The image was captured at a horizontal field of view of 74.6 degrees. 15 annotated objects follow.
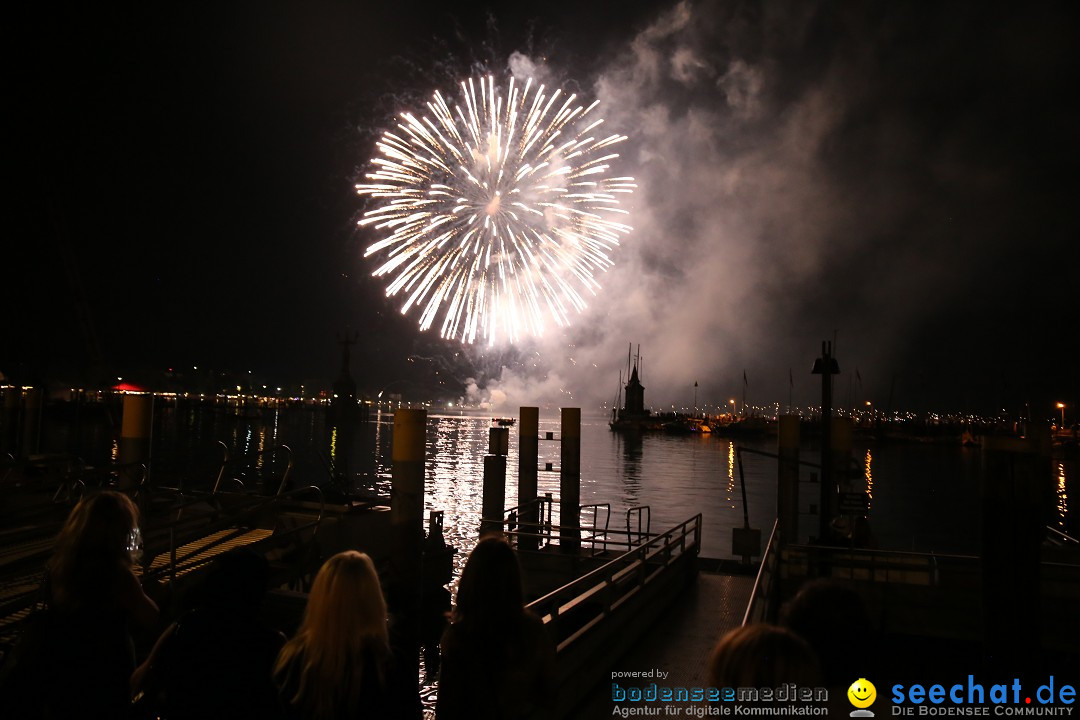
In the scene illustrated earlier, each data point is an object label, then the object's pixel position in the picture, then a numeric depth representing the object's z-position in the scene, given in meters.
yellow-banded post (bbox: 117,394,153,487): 17.09
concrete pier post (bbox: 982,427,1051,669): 8.57
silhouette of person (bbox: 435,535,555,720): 3.61
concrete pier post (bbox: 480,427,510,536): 20.52
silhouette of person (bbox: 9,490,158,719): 3.67
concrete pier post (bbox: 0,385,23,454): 27.80
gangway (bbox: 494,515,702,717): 7.89
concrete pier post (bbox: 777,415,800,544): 20.52
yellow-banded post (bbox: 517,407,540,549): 22.69
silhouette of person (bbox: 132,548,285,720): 3.37
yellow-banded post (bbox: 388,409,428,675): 15.85
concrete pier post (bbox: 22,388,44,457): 25.17
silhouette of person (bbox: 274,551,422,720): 3.29
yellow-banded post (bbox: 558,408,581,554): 22.55
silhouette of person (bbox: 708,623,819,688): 2.69
